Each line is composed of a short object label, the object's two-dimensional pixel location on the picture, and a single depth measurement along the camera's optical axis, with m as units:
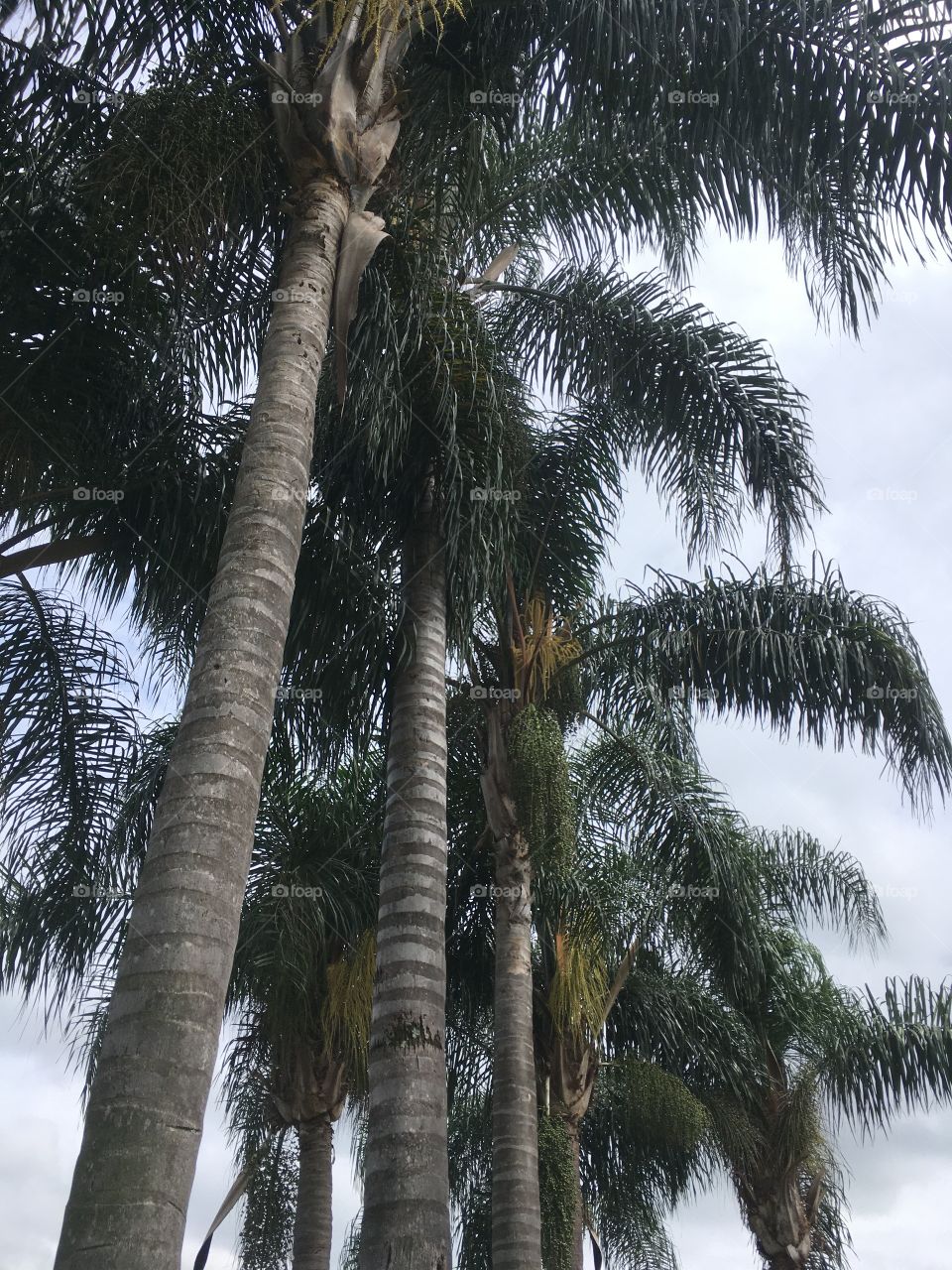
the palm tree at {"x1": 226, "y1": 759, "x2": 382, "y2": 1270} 10.41
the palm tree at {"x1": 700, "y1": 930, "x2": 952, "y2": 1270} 13.55
